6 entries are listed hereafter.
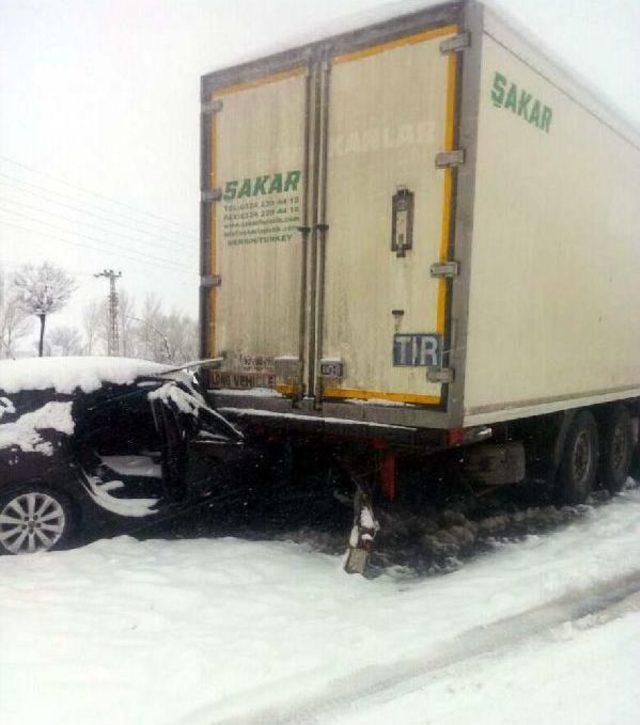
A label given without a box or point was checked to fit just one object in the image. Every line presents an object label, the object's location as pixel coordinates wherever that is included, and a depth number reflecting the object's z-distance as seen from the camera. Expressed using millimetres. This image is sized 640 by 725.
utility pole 42594
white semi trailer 4895
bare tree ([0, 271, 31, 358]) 48419
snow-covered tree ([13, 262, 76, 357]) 42344
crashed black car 5156
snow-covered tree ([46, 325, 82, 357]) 77788
